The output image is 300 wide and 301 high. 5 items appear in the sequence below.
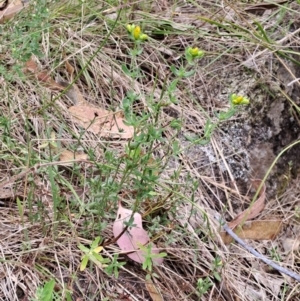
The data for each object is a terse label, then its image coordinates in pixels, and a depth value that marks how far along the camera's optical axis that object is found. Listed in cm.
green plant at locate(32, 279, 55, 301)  94
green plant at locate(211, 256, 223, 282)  108
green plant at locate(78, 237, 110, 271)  100
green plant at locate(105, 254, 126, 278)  102
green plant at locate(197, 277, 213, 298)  105
